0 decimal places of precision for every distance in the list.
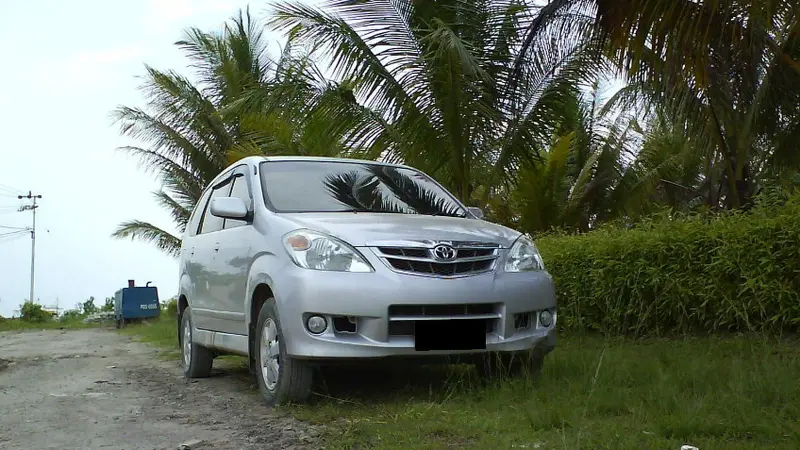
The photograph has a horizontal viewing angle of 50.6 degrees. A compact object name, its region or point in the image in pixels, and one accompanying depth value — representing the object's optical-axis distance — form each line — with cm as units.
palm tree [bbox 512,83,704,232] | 1620
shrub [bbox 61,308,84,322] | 3093
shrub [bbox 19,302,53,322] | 2931
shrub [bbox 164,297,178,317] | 2616
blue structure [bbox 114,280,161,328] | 2462
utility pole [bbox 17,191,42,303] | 4047
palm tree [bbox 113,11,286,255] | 1941
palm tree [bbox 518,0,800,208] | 717
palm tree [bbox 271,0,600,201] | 1147
